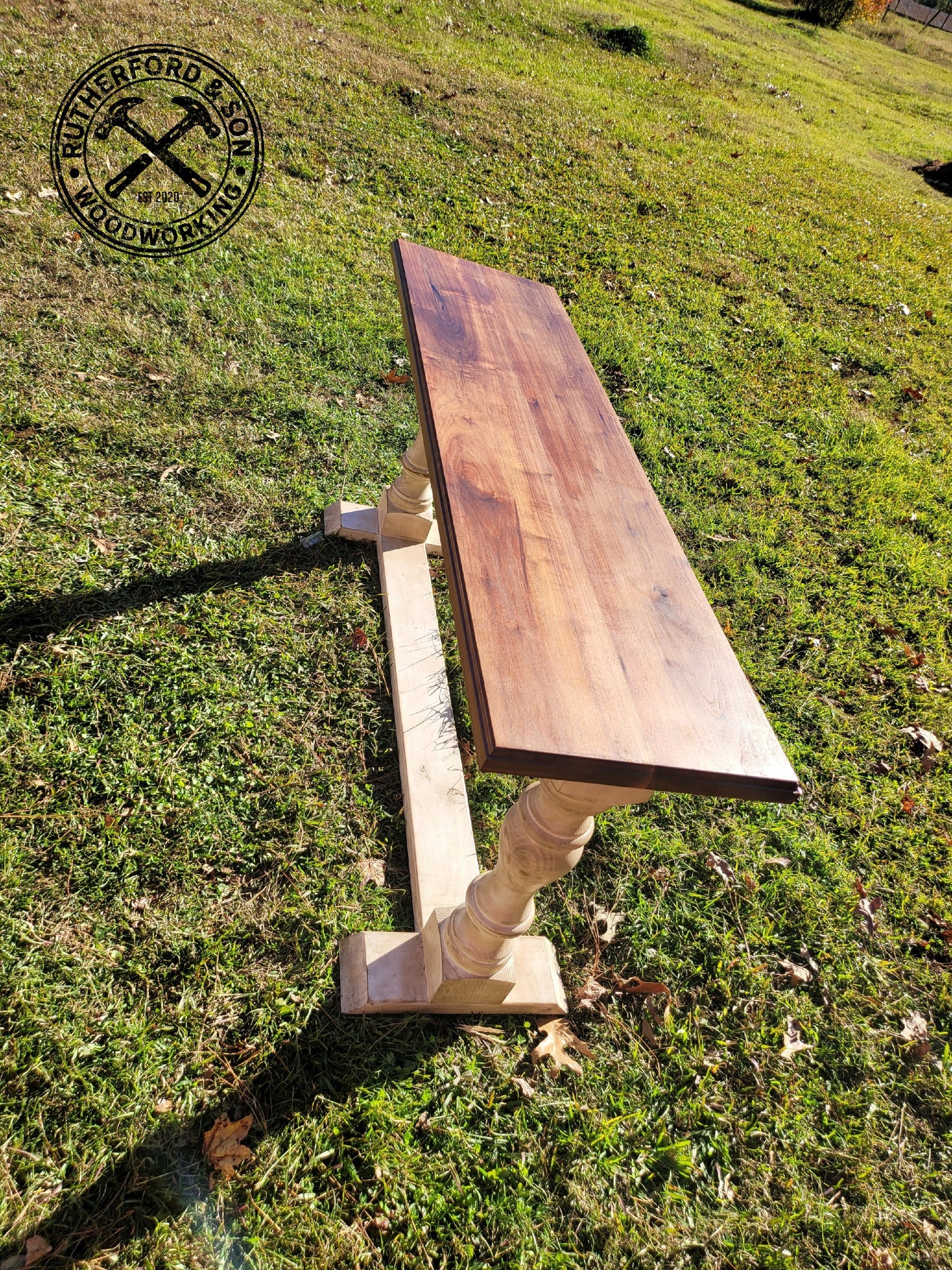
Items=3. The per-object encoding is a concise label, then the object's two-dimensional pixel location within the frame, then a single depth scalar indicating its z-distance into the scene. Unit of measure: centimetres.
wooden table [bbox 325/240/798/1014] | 144
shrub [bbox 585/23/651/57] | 1042
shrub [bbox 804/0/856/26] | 1794
